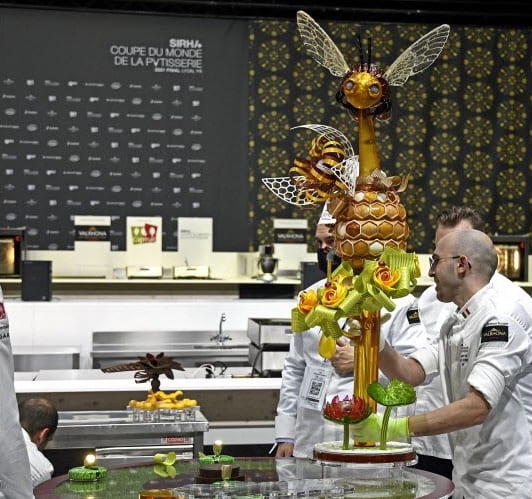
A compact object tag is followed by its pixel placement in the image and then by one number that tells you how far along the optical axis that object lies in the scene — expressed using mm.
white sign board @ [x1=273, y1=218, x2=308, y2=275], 8234
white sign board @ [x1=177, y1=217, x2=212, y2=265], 8297
